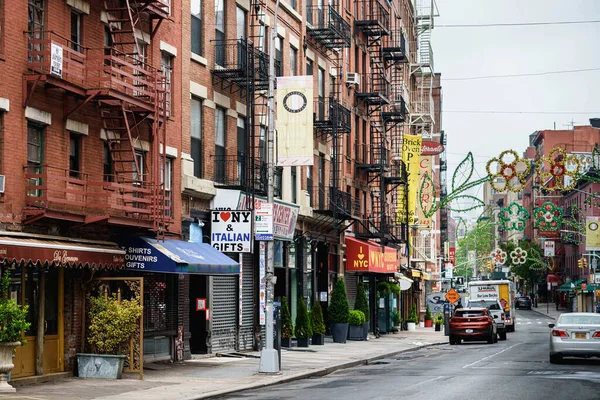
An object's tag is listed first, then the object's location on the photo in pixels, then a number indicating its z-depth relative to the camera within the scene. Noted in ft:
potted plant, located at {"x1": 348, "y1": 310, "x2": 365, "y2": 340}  142.61
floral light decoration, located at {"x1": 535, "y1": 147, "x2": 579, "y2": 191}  148.15
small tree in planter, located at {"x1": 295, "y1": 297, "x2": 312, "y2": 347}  123.24
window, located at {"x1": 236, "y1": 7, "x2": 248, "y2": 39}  111.34
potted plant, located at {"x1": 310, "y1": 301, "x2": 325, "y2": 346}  127.60
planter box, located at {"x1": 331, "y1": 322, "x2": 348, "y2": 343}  137.49
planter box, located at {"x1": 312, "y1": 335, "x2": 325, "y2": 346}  130.00
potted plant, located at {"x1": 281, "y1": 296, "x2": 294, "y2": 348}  116.37
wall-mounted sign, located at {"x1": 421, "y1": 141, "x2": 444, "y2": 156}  225.35
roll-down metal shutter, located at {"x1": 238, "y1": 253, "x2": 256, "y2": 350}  111.14
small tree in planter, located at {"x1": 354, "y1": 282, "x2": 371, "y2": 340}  147.54
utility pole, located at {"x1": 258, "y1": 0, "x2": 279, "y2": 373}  82.47
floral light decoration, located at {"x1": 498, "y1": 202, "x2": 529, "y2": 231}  189.67
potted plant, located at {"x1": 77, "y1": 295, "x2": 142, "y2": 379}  75.87
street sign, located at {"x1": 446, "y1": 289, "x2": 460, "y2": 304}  179.42
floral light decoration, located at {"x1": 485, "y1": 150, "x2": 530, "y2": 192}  151.64
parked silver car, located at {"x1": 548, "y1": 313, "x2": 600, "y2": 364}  94.24
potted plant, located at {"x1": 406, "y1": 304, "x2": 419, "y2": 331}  203.92
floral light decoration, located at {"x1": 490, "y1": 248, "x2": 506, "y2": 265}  356.11
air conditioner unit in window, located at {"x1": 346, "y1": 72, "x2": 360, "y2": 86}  159.33
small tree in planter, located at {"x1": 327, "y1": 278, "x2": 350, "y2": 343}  137.11
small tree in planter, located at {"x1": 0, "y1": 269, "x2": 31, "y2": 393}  62.80
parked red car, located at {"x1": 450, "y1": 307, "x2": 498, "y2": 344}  145.69
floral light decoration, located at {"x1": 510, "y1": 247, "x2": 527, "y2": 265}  324.91
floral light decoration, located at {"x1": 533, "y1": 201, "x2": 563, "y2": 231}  204.07
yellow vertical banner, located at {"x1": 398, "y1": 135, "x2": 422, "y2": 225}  194.49
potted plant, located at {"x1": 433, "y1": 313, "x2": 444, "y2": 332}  200.23
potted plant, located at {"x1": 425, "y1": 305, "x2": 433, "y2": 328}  224.74
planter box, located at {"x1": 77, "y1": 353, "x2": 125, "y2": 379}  75.72
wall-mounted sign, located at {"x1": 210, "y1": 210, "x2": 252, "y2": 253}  99.04
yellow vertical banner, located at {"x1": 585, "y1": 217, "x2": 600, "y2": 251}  203.41
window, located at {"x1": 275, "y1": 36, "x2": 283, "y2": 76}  123.24
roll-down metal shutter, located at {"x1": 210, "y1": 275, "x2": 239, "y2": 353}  103.04
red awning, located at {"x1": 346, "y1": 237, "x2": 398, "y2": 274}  156.15
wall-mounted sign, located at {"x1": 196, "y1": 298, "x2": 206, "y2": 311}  99.50
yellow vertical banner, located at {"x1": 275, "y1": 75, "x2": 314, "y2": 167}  89.51
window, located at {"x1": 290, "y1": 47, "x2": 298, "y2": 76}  131.03
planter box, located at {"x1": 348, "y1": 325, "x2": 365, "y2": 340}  147.64
